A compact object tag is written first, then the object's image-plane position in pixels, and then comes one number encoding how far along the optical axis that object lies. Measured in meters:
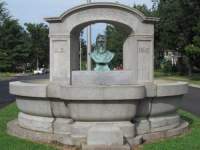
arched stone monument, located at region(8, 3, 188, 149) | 9.62
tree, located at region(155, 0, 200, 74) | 44.56
